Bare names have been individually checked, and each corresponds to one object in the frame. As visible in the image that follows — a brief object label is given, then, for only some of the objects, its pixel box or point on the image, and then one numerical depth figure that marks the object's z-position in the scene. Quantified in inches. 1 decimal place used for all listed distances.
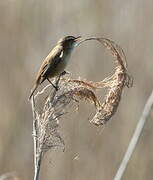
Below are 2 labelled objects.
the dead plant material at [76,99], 134.6
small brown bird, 180.4
